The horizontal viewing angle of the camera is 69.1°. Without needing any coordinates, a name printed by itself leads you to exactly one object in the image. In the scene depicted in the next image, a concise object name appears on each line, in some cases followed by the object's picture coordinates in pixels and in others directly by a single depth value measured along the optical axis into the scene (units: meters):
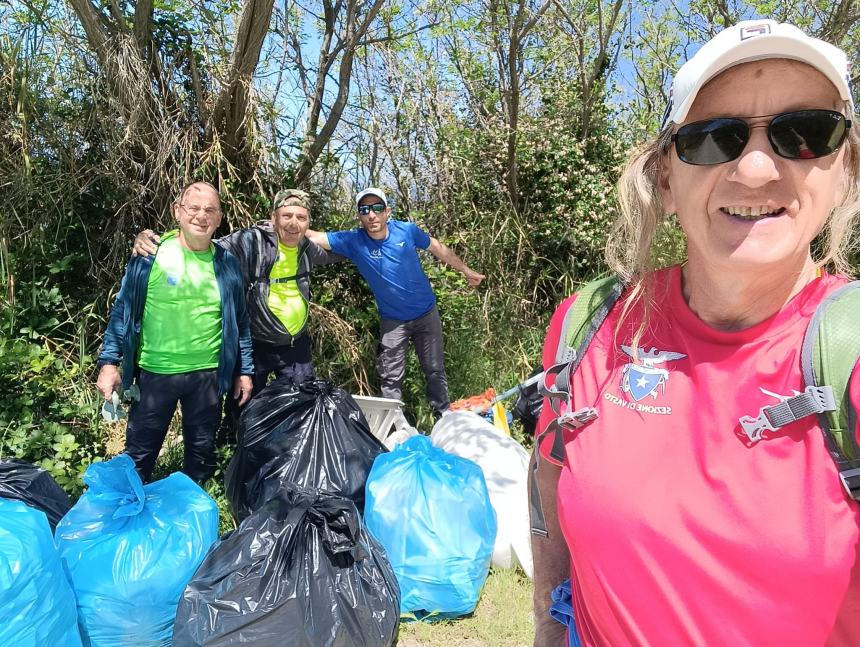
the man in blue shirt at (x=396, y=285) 4.45
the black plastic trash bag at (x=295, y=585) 2.05
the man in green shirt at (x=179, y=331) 3.28
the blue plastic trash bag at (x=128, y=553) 2.22
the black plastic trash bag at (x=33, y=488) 2.43
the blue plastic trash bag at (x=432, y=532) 2.67
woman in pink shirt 0.79
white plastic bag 3.00
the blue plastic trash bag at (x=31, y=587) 1.96
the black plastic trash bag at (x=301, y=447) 2.94
